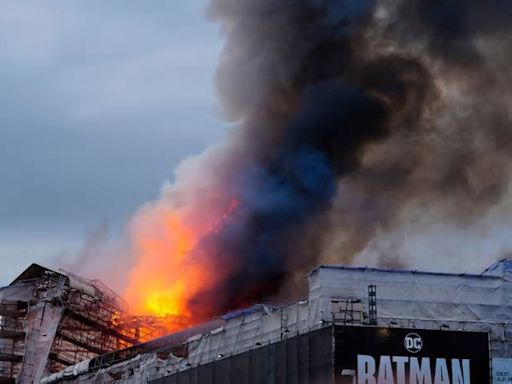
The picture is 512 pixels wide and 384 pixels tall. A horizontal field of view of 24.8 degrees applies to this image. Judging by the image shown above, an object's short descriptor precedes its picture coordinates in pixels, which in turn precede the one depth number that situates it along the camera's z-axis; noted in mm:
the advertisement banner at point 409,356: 65500
